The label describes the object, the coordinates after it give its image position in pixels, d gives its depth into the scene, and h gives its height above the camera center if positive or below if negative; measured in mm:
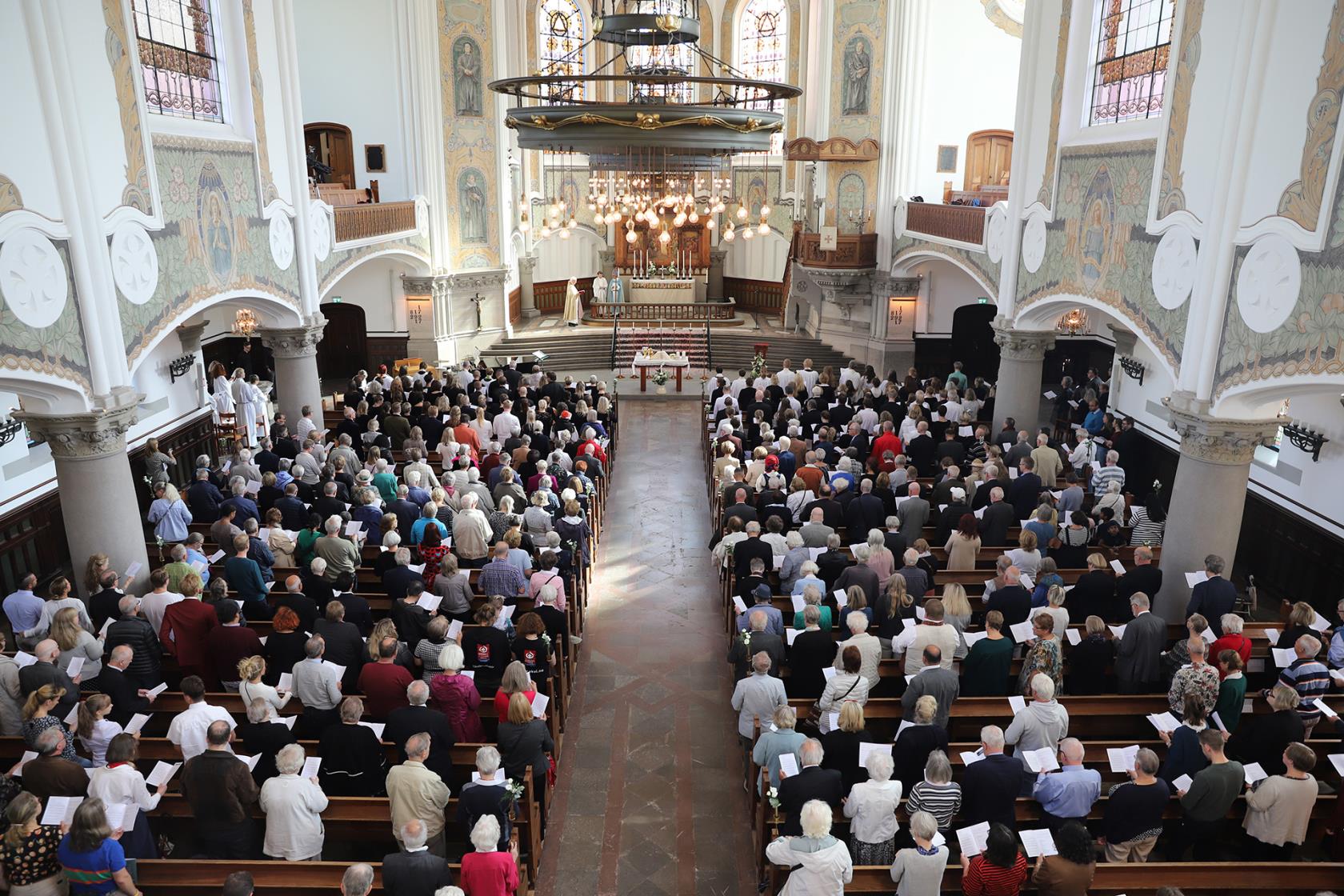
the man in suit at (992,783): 6031 -3702
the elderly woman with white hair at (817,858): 5348 -3706
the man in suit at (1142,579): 9078 -3617
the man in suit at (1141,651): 7910 -3769
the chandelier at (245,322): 20094 -2593
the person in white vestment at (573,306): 28906 -3245
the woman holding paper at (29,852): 5348 -3704
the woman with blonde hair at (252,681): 6613 -3376
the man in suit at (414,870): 5262 -3705
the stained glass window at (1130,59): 11742 +1840
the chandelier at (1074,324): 20594 -2697
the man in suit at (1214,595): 8703 -3619
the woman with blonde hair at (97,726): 6195 -3477
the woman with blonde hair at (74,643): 7449 -3504
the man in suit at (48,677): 6891 -3465
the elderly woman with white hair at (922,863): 5359 -3786
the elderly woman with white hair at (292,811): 5840 -3794
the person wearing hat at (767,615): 8242 -3606
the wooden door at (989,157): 22781 +1067
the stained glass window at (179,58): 11734 +1841
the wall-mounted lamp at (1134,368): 16781 -2972
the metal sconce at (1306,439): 11719 -2955
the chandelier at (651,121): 10250 +886
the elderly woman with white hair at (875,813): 5844 -3853
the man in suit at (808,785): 6004 -3699
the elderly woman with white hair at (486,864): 5352 -3741
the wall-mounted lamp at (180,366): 16469 -2914
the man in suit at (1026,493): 11445 -3513
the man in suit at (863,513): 10844 -3563
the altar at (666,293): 31281 -3048
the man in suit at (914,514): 10914 -3615
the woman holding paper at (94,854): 5305 -3711
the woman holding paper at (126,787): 5758 -3572
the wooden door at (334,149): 22938 +1239
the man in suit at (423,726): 6387 -3543
